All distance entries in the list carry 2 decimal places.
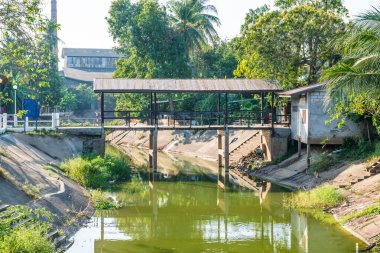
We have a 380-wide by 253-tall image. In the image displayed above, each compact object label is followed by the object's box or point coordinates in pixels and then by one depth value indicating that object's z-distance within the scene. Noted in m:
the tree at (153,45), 54.44
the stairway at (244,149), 41.47
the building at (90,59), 111.62
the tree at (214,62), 62.38
